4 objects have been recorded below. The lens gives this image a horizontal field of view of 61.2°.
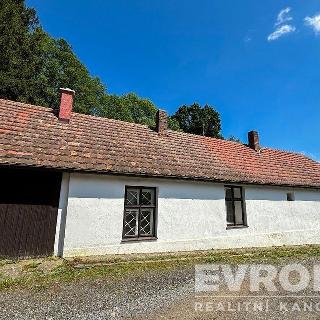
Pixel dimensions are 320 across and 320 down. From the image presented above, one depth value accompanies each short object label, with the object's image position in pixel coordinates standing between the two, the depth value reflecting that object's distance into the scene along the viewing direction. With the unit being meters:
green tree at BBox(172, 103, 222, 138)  43.84
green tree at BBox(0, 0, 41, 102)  21.81
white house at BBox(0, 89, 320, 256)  8.22
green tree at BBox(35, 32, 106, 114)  27.60
